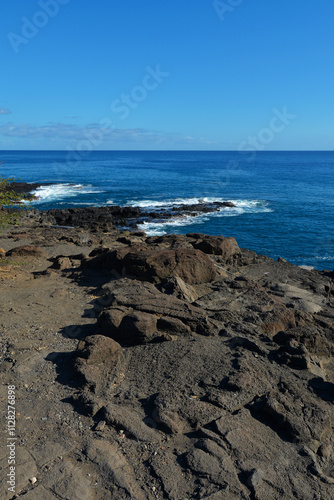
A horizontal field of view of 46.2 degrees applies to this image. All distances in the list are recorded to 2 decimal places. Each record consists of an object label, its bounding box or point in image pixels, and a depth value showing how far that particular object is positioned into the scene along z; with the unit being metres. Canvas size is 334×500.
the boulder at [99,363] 7.90
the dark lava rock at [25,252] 19.32
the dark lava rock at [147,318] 9.45
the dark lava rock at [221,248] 19.38
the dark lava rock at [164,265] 13.80
